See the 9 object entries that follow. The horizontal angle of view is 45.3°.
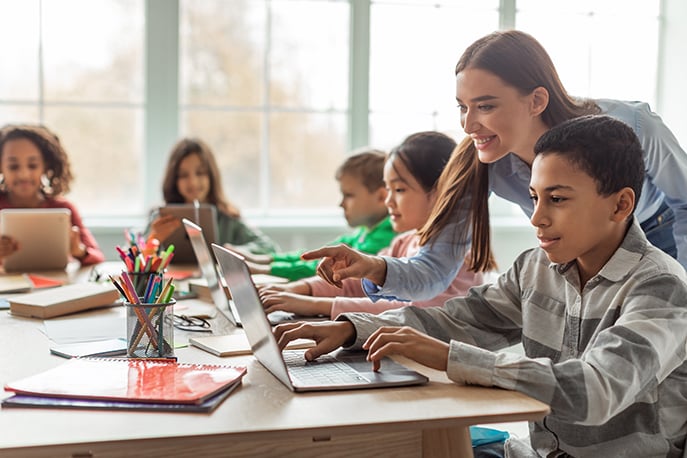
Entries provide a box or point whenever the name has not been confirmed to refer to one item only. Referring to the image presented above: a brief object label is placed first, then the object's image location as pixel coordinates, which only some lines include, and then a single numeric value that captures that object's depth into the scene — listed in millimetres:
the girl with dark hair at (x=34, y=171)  3061
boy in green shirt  2797
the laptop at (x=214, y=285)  1730
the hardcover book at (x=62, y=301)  1814
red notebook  1066
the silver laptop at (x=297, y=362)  1136
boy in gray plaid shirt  1121
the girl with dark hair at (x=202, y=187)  3266
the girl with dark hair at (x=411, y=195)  2135
